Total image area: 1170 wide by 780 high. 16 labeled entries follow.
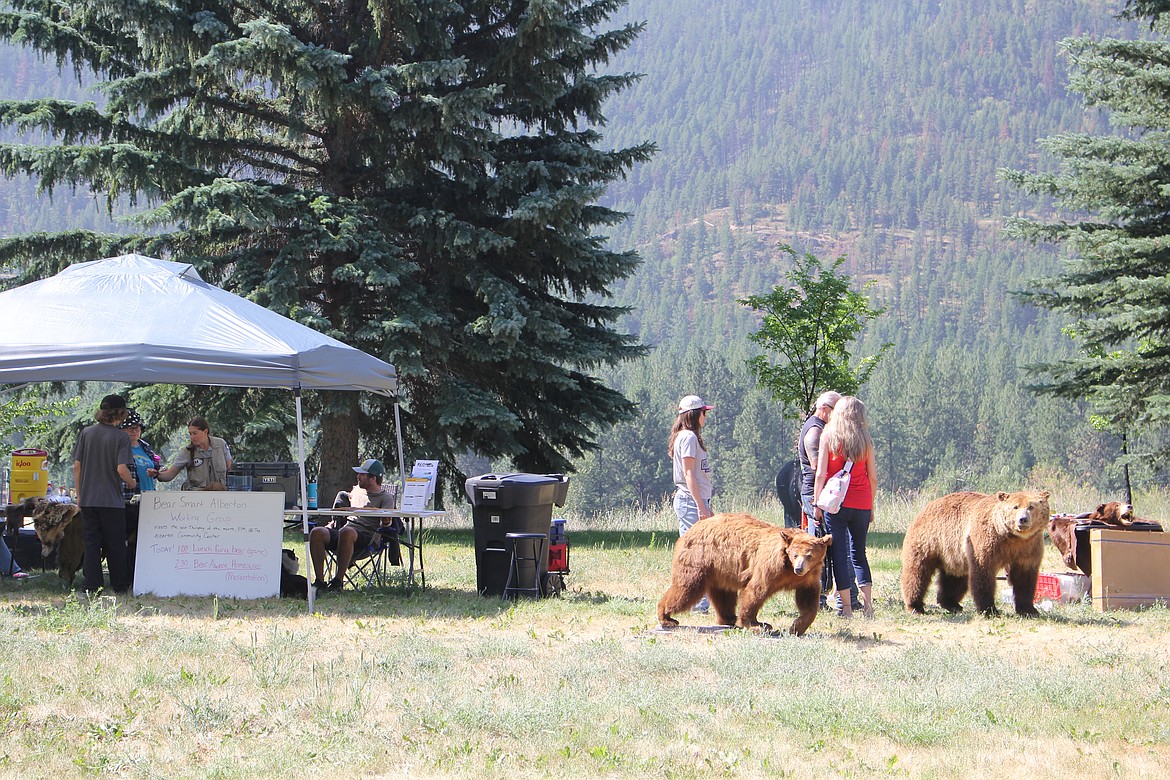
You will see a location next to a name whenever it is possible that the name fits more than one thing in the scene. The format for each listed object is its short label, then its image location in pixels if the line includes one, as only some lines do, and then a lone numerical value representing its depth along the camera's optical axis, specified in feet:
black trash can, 64.75
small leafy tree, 123.13
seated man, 68.85
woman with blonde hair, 57.57
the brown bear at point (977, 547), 57.16
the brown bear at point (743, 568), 50.19
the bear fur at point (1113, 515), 69.56
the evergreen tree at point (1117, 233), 124.26
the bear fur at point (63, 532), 67.51
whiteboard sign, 63.87
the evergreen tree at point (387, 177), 110.32
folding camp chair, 72.10
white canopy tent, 60.80
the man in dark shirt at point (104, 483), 62.95
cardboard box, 64.54
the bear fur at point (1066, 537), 67.82
